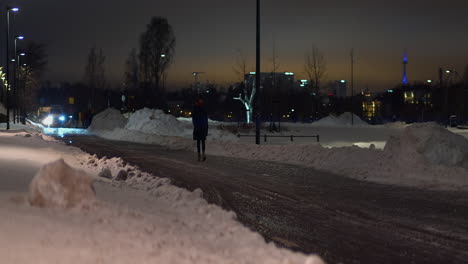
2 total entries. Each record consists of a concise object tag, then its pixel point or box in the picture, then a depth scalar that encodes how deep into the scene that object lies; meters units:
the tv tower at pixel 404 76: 172.80
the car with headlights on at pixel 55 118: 70.25
